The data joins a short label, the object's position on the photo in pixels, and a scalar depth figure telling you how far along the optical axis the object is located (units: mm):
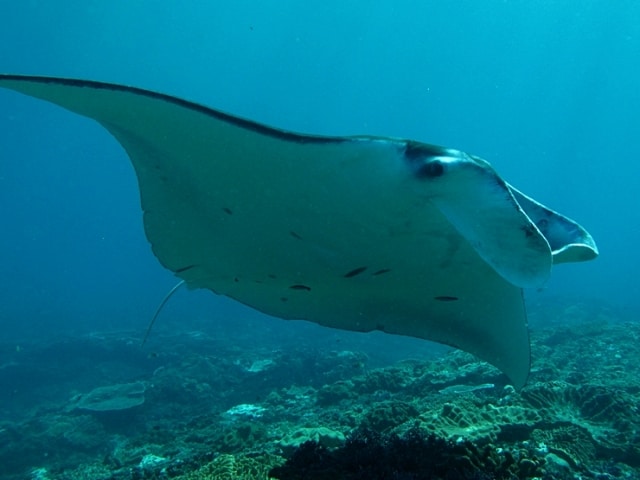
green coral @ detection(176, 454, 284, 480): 3918
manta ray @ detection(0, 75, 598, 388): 2191
